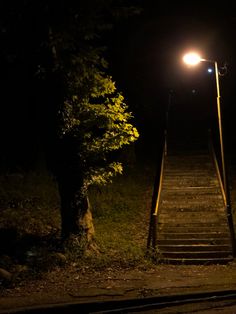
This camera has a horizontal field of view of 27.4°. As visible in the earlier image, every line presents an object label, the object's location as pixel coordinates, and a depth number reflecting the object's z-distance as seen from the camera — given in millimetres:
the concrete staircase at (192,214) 15336
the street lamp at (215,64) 15984
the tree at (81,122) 13898
